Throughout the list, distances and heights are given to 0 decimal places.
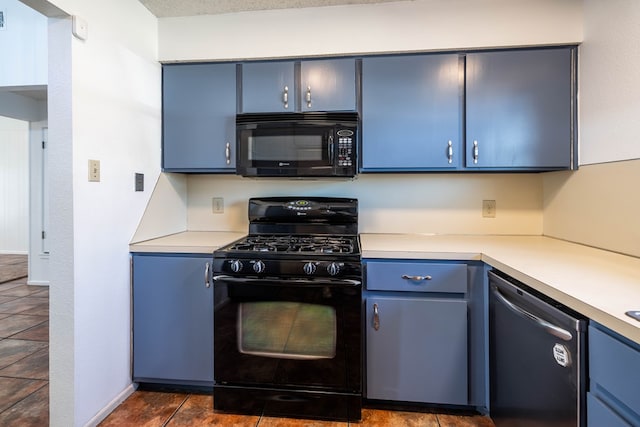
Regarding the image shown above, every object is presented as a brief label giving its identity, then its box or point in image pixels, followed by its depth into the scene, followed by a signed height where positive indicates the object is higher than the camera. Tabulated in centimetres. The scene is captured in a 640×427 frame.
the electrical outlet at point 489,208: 216 +2
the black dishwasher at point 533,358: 91 -52
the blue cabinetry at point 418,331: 160 -62
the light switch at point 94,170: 150 +19
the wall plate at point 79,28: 138 +82
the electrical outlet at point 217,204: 238 +5
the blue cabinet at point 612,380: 72 -42
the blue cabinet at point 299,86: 193 +78
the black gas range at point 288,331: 156 -62
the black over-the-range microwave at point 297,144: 182 +39
